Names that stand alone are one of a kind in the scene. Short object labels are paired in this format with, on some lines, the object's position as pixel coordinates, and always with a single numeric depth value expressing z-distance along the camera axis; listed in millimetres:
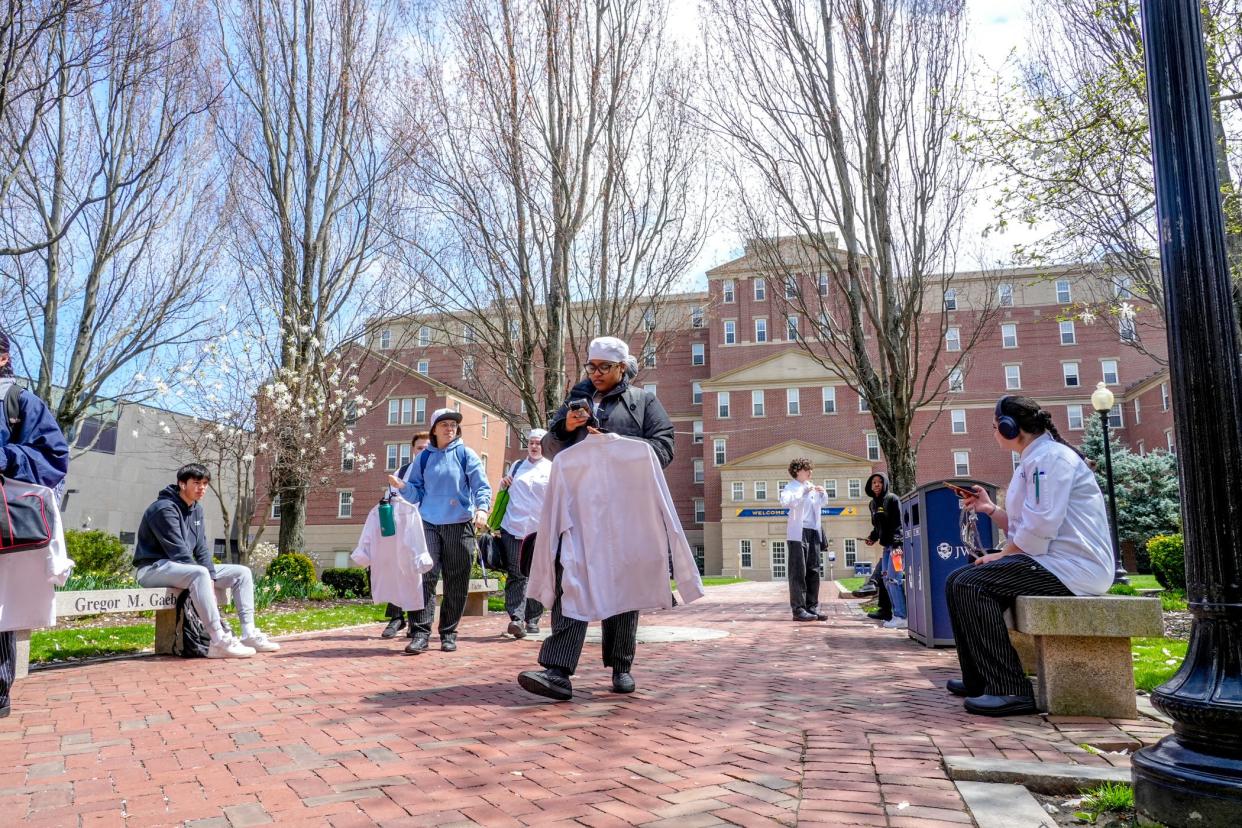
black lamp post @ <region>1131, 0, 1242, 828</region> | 2381
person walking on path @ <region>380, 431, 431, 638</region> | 7803
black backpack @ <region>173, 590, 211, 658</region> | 6871
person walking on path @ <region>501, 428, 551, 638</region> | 8500
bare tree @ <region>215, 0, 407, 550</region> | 18266
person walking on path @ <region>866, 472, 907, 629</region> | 10356
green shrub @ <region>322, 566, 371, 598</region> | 17344
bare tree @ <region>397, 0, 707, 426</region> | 13961
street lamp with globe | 17281
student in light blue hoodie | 7121
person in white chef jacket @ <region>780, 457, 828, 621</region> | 10648
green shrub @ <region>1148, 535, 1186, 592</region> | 14680
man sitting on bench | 6844
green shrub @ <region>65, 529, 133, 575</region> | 15195
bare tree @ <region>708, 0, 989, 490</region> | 12227
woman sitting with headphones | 4188
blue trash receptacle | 7430
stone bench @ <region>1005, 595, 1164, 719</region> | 3979
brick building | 50844
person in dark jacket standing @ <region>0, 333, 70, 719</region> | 4406
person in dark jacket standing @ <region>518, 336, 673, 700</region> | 4551
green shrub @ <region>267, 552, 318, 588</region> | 15742
